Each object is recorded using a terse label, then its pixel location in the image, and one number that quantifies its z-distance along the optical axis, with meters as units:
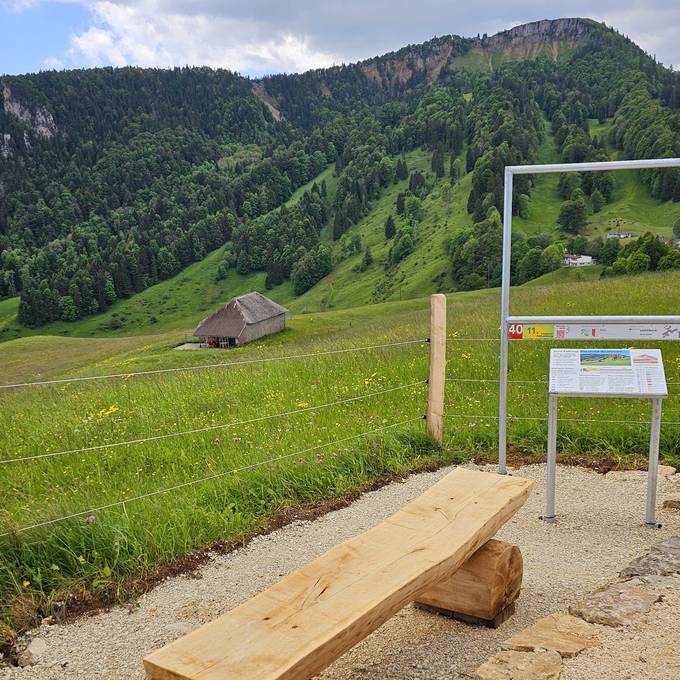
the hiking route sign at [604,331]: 5.79
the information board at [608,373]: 5.46
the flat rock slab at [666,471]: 7.07
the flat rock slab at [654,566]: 4.50
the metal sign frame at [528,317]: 5.79
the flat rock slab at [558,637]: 3.49
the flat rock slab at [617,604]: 3.84
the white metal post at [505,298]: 6.32
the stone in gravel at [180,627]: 4.33
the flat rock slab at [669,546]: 4.83
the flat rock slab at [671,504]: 6.24
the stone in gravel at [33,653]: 4.05
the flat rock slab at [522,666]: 3.19
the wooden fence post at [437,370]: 7.57
